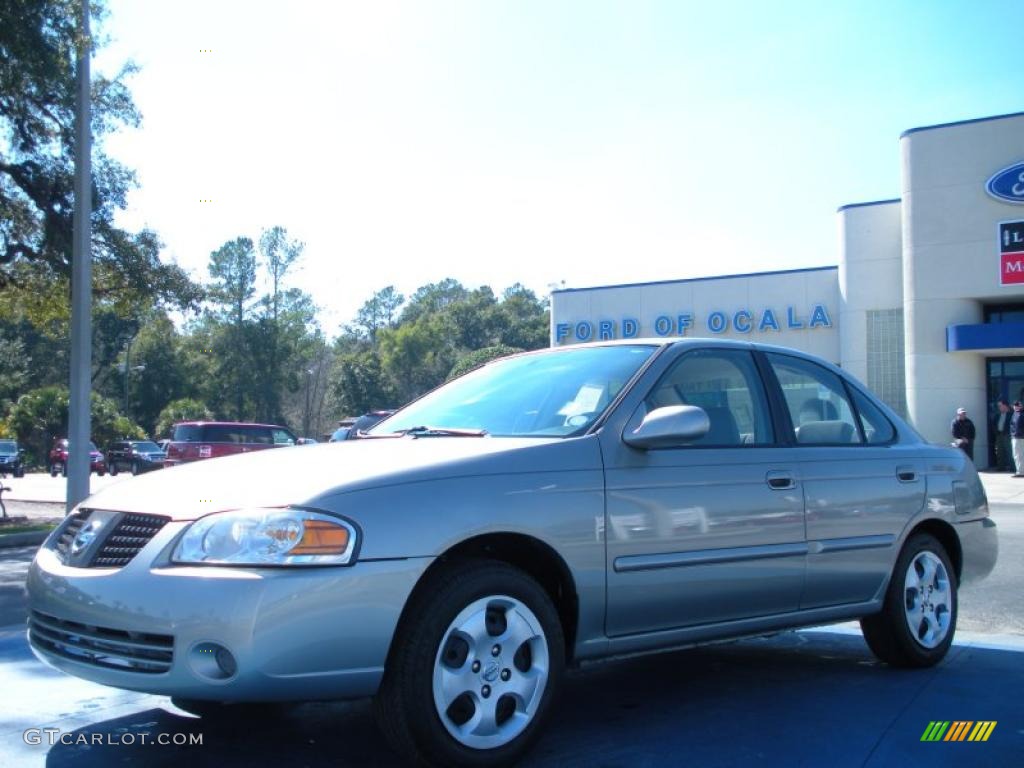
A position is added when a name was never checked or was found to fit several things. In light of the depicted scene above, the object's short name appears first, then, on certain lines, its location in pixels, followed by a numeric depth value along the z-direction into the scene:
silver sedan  3.34
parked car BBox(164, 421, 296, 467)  26.86
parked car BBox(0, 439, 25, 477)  34.47
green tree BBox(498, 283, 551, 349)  69.81
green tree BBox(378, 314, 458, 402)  65.38
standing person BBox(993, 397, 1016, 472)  25.20
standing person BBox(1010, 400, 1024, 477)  22.41
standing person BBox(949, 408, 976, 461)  22.05
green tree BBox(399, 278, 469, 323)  98.12
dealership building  26.81
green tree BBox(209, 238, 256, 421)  65.44
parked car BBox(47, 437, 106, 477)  38.59
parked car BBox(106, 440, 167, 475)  38.25
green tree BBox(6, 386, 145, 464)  46.16
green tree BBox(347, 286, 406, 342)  97.69
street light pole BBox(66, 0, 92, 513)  13.21
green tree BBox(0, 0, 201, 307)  14.65
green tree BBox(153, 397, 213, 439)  54.75
